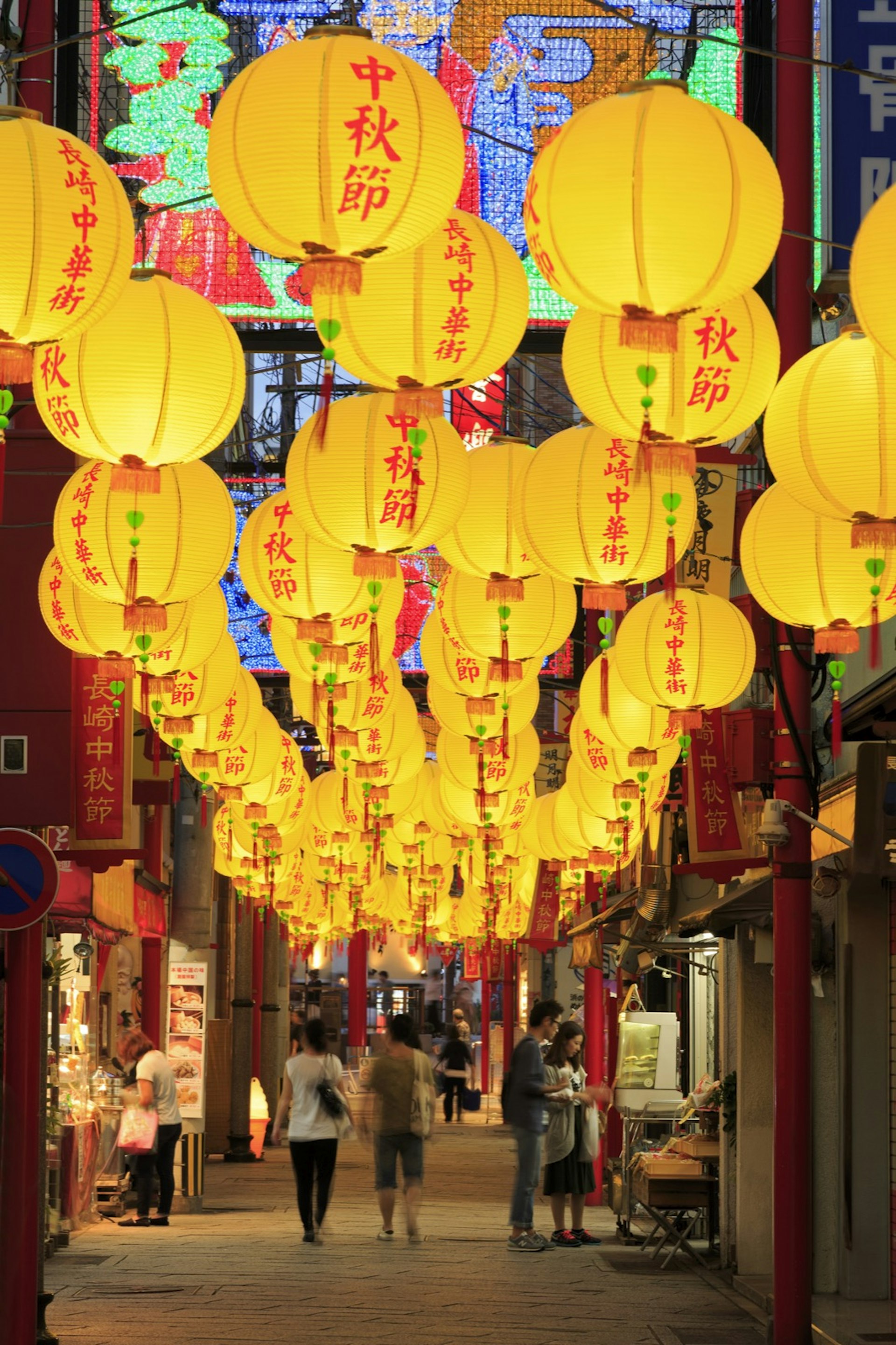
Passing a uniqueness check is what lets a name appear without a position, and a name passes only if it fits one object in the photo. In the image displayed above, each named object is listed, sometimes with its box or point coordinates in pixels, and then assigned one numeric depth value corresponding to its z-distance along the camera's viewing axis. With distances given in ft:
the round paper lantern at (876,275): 28.87
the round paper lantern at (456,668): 64.79
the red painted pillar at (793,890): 56.33
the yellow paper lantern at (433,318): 38.91
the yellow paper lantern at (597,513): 46.62
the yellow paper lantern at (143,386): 39.24
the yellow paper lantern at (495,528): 51.90
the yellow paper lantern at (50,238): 32.77
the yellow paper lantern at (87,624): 54.37
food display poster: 115.28
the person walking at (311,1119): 89.22
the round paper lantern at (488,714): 68.24
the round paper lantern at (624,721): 65.12
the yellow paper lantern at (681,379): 37.98
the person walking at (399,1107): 86.79
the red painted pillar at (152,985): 131.72
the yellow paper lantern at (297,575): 52.88
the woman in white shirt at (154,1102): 101.36
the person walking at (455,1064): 207.40
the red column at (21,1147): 56.47
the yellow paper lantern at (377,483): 44.66
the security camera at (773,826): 56.43
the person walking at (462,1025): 215.13
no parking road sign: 54.18
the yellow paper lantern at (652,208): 31.44
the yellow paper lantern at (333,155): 32.23
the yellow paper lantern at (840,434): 36.20
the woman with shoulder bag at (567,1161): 92.16
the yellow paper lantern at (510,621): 59.28
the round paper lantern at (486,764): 81.09
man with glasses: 87.30
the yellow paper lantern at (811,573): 44.96
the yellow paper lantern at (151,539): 47.72
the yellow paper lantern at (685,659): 57.69
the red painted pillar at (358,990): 296.15
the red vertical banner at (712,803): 68.99
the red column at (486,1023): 273.91
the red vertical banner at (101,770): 60.86
